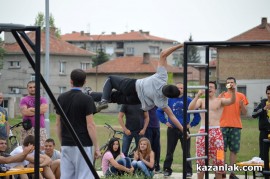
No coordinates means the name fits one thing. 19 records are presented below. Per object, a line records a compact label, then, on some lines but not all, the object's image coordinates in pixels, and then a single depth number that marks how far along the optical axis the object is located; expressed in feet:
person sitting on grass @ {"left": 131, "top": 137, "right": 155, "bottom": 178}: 48.88
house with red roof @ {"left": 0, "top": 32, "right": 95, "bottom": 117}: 202.53
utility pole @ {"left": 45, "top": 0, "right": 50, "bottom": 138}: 77.39
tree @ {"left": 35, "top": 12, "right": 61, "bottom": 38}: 374.63
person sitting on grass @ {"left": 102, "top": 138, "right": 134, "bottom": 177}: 48.19
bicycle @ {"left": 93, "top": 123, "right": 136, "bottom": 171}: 55.44
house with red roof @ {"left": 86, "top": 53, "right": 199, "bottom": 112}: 286.05
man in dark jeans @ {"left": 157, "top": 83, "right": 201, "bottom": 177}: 50.94
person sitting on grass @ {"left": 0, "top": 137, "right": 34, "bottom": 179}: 39.55
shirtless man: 43.52
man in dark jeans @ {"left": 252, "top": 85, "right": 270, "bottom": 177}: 50.60
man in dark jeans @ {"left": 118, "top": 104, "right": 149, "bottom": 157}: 54.39
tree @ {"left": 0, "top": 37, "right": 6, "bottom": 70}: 221.87
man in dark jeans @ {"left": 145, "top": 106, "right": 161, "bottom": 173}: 55.62
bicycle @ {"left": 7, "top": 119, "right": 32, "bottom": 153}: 47.44
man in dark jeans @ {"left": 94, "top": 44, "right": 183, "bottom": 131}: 38.17
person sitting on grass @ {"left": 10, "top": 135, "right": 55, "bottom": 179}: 41.68
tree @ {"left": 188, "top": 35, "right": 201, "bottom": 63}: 426.26
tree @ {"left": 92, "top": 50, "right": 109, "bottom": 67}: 355.77
